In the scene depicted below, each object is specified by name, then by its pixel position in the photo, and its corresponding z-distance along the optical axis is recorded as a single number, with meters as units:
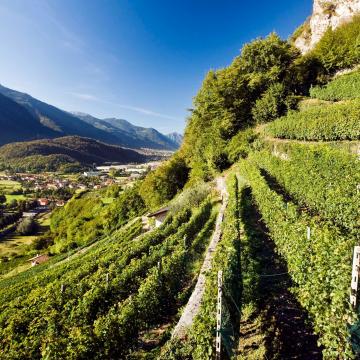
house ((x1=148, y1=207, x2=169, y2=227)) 34.69
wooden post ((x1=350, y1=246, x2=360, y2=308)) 5.09
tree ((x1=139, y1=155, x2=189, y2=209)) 50.53
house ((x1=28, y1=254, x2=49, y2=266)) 53.08
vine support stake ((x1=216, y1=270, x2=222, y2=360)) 5.55
